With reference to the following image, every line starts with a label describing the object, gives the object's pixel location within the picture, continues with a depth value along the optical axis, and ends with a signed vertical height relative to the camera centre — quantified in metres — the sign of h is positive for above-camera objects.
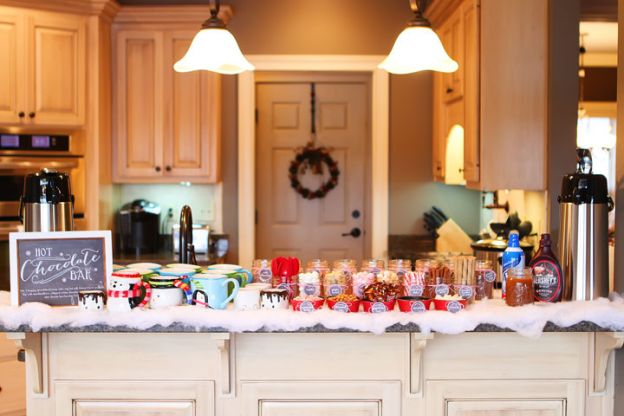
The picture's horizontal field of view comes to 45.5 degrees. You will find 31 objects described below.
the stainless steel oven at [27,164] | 4.59 +0.18
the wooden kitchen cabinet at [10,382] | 3.93 -1.00
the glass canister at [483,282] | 2.55 -0.30
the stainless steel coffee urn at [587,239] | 2.48 -0.15
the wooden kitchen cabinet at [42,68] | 4.57 +0.79
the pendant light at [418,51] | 2.62 +0.51
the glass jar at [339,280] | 2.47 -0.29
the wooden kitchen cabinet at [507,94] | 3.90 +0.54
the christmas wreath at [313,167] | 5.66 +0.20
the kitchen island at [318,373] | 2.45 -0.59
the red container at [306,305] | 2.36 -0.36
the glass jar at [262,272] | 2.60 -0.28
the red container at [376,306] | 2.36 -0.36
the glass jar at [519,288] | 2.41 -0.31
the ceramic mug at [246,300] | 2.39 -0.34
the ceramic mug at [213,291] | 2.39 -0.31
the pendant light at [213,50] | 2.65 +0.51
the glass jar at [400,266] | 2.58 -0.25
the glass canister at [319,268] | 2.56 -0.26
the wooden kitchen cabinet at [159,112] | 5.09 +0.56
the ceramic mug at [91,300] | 2.36 -0.34
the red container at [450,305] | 2.35 -0.35
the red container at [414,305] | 2.35 -0.35
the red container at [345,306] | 2.37 -0.36
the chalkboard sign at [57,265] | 2.41 -0.24
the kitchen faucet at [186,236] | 2.96 -0.17
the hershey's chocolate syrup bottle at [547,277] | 2.47 -0.28
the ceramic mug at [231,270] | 2.62 -0.27
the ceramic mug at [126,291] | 2.36 -0.31
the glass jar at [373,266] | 2.60 -0.25
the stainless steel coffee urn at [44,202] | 2.61 -0.03
